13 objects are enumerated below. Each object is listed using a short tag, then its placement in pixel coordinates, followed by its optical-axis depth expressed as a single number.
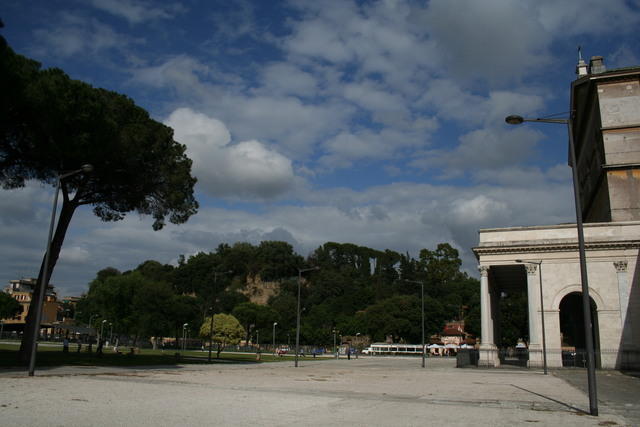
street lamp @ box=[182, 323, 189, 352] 91.64
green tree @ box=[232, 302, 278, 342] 101.44
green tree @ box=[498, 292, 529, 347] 77.69
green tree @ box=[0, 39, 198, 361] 24.12
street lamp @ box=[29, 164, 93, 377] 20.78
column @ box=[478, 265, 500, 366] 42.88
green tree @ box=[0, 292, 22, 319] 84.56
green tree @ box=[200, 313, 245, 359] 59.91
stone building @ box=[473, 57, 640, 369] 39.41
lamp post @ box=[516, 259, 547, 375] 40.26
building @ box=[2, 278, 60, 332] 104.34
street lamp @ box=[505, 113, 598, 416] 12.33
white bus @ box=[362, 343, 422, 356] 89.25
